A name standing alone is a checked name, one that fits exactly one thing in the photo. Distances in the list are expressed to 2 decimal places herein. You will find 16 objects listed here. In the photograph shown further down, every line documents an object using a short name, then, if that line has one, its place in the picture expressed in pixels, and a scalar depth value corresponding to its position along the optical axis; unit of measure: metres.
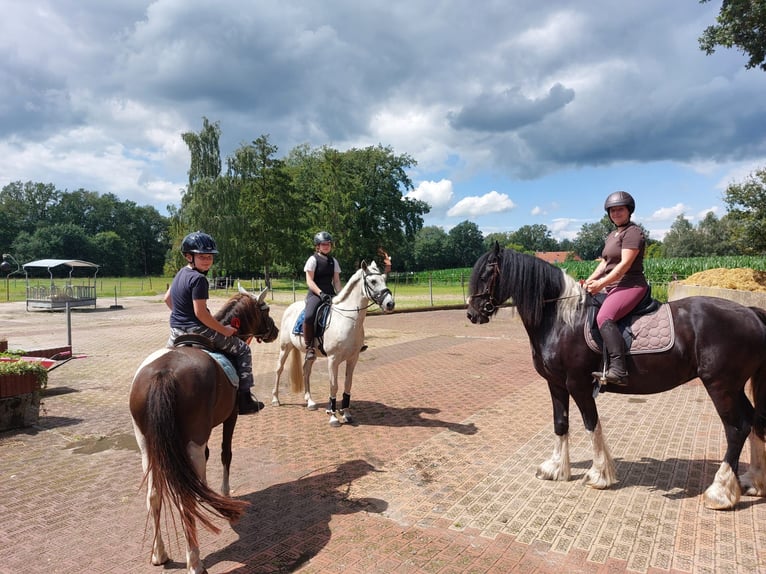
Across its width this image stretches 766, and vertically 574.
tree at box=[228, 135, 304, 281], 35.38
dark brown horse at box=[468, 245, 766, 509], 4.02
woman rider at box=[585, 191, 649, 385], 4.20
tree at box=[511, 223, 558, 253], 147.75
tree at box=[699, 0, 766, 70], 13.66
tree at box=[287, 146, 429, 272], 47.41
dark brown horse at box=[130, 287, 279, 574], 3.04
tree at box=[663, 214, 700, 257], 66.12
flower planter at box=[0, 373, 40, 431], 6.26
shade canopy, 26.09
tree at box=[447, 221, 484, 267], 112.62
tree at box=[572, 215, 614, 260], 122.94
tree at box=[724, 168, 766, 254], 16.20
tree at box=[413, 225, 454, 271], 107.50
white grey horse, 6.68
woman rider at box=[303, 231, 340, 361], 7.16
